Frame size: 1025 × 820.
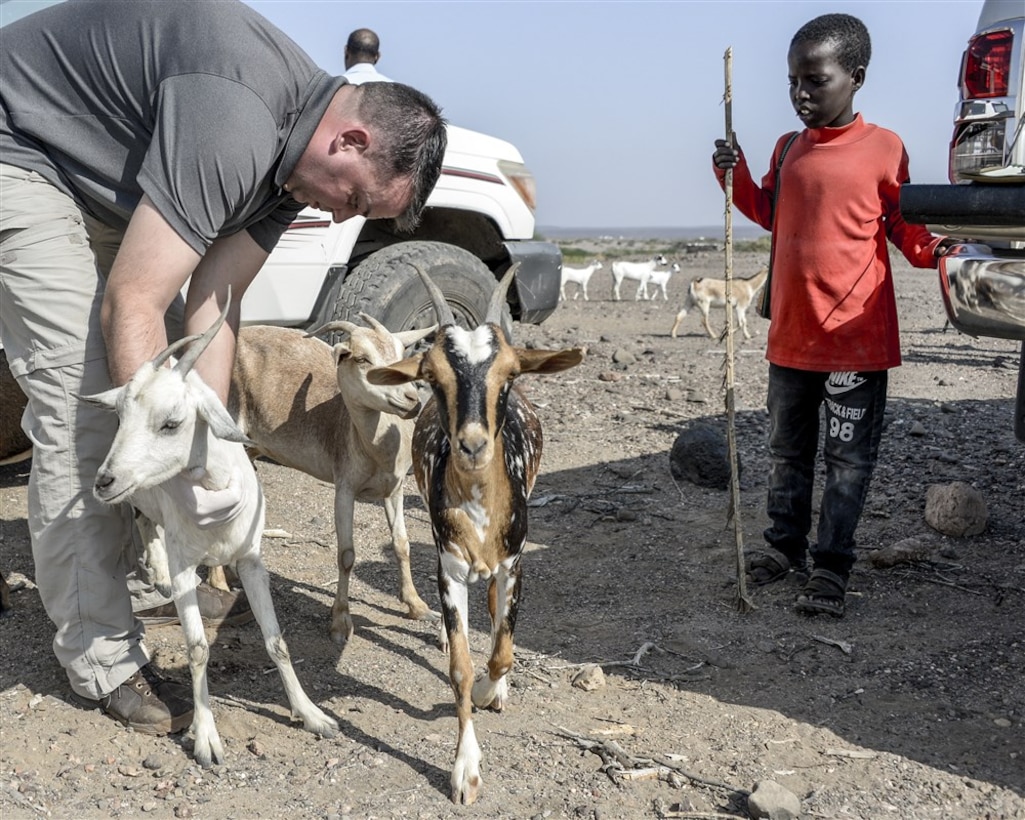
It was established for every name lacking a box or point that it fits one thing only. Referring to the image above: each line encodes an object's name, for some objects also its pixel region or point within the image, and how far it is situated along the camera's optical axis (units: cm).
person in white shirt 844
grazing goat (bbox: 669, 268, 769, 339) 1516
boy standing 461
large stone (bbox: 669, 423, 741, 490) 662
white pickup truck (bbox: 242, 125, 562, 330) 668
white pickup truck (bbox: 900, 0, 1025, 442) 332
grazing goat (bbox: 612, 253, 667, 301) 2200
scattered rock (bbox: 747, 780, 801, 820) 326
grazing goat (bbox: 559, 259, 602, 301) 2195
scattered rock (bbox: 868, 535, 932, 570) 527
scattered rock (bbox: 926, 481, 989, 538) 565
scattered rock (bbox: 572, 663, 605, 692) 420
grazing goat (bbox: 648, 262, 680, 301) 2183
